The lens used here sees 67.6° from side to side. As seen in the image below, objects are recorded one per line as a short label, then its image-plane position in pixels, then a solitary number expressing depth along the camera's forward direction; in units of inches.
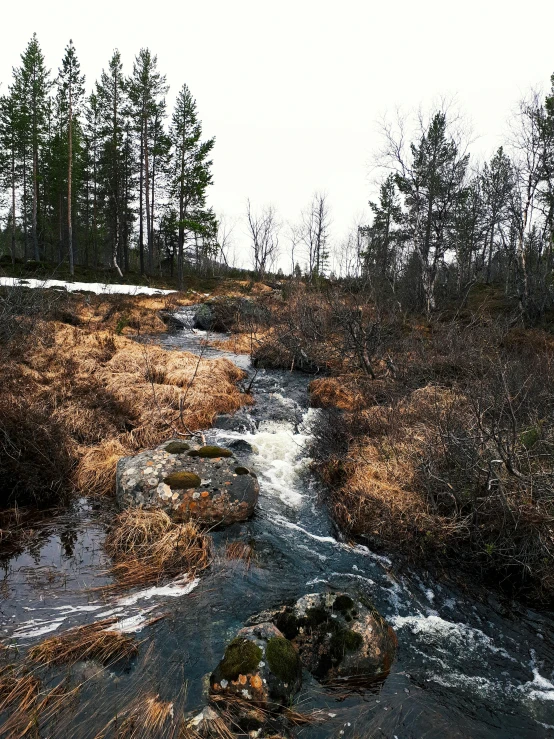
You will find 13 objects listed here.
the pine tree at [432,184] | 796.6
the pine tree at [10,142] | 1173.1
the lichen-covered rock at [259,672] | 119.0
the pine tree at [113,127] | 1152.2
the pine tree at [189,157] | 1083.9
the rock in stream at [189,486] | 217.2
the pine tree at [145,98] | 1068.5
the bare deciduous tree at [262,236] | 1845.5
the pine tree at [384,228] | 1098.7
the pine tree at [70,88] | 1008.9
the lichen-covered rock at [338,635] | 133.6
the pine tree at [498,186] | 802.2
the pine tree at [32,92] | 1121.4
